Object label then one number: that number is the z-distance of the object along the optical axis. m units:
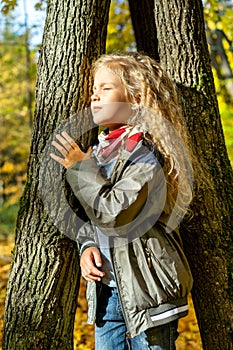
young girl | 2.06
